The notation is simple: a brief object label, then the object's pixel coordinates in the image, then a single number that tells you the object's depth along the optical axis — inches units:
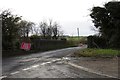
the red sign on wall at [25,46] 1119.4
